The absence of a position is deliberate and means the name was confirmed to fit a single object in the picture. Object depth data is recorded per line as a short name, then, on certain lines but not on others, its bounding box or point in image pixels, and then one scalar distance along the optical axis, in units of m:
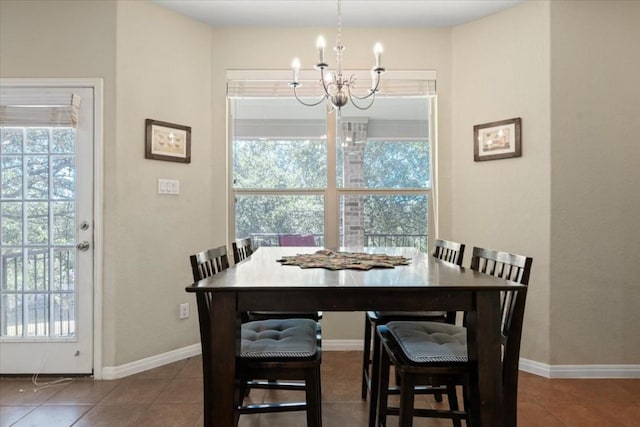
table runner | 1.87
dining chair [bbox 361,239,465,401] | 2.14
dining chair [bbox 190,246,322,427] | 1.55
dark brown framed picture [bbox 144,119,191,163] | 2.94
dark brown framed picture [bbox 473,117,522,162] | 2.97
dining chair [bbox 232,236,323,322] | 2.24
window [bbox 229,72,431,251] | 3.45
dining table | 1.43
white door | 2.74
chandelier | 2.06
